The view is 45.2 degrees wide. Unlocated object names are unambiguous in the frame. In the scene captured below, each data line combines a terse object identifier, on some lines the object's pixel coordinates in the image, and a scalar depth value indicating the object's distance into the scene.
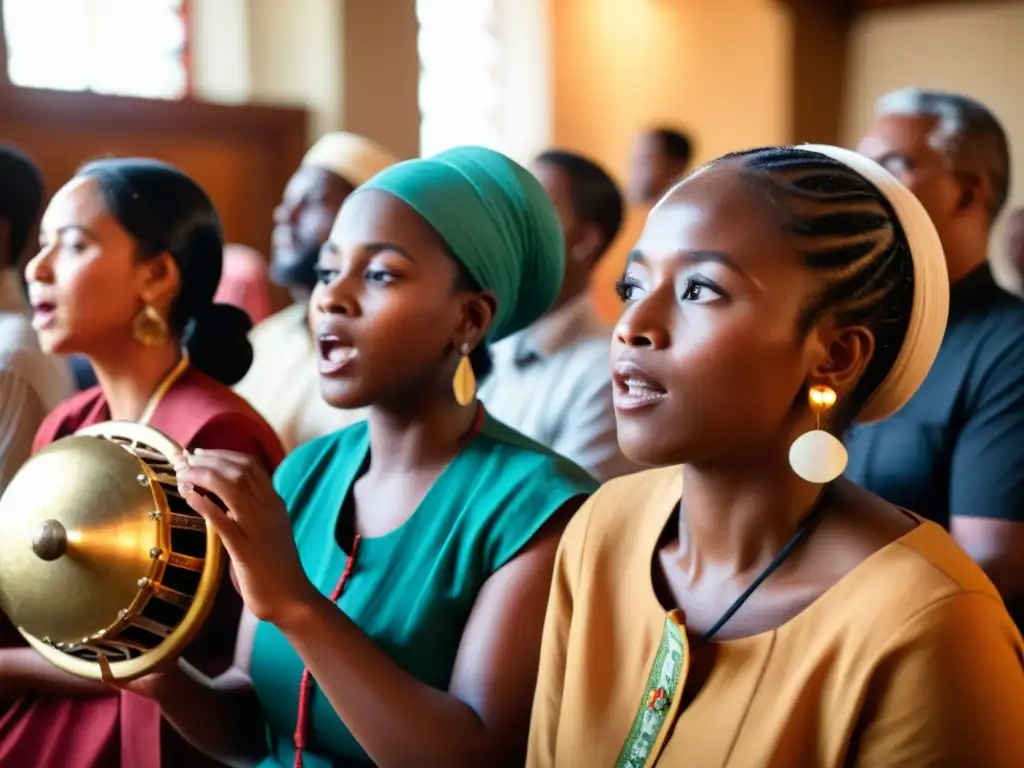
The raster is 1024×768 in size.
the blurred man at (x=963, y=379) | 1.98
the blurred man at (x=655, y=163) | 6.19
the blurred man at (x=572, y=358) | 2.82
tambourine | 1.50
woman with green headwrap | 1.39
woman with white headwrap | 1.07
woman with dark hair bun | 1.81
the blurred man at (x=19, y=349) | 2.17
